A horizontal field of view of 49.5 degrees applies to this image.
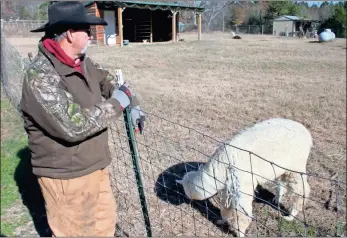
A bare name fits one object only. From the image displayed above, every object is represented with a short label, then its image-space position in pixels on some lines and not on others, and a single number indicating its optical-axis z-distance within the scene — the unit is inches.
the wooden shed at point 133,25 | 765.9
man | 80.2
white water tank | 766.3
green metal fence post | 110.3
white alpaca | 129.9
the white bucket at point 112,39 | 801.1
